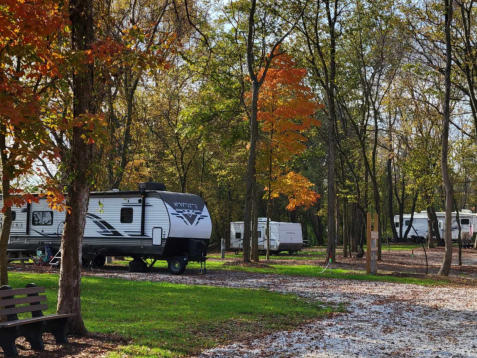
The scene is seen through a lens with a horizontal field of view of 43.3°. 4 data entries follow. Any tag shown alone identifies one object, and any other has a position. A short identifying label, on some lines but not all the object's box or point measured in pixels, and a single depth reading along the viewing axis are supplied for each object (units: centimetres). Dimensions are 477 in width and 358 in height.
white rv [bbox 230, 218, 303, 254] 3806
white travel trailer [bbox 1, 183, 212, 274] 2194
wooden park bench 721
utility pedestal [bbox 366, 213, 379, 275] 2177
